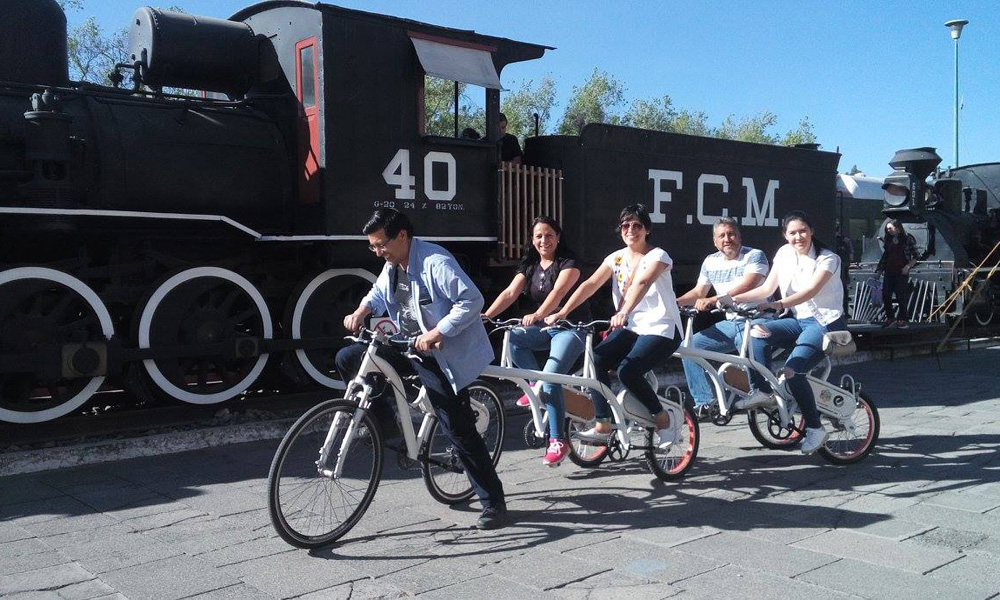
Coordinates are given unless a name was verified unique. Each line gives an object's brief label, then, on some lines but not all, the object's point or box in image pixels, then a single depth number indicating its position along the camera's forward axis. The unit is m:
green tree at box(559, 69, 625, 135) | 48.16
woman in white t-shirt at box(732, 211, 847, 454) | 5.59
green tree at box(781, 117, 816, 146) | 56.34
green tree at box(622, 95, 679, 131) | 52.31
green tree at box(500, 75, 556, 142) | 46.03
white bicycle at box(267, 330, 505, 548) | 3.97
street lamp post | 20.56
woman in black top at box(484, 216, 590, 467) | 5.28
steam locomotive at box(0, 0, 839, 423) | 6.34
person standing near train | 13.52
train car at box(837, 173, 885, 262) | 23.52
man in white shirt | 5.82
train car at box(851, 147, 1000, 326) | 14.68
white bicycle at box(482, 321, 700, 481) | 5.12
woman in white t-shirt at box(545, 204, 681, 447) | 5.06
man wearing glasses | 4.21
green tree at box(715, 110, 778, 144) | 56.53
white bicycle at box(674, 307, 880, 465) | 5.66
